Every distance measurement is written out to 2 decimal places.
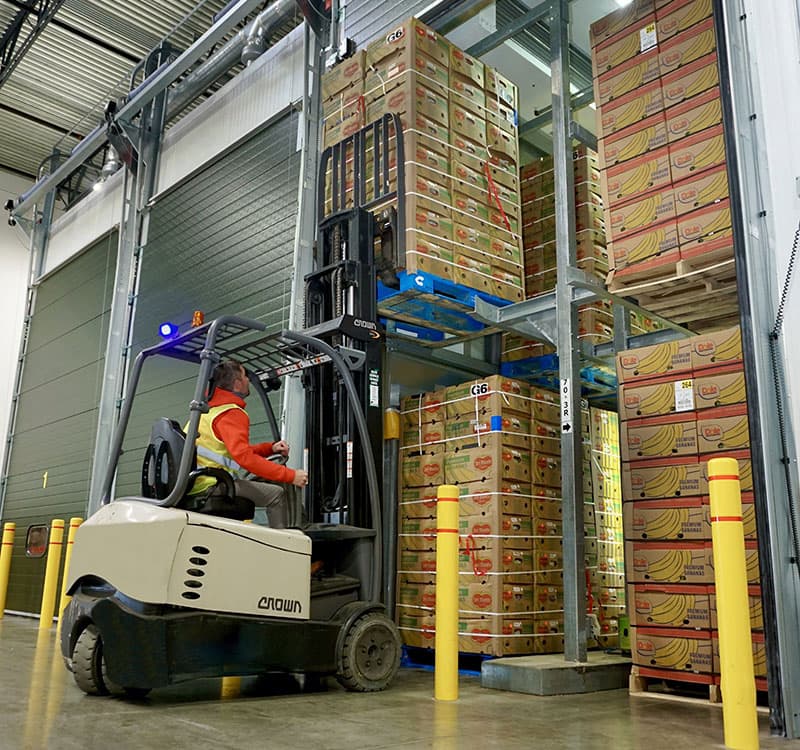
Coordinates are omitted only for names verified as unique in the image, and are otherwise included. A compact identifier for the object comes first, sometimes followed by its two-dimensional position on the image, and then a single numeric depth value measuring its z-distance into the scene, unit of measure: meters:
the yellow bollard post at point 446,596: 4.73
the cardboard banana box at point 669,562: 5.20
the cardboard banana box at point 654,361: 5.64
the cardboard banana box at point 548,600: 6.63
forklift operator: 4.63
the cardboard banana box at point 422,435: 7.11
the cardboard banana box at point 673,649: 5.05
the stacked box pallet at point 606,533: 7.38
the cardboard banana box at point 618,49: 6.01
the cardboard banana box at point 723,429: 5.19
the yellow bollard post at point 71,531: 9.56
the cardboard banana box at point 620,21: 6.01
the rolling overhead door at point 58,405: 12.55
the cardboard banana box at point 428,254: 6.51
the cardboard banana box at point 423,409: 7.15
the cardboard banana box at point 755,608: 4.77
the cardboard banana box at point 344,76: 7.64
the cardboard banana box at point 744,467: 5.00
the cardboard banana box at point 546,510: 6.80
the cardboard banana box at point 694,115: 5.44
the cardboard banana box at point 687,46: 5.58
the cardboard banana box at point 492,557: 6.39
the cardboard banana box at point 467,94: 7.40
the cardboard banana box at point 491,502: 6.48
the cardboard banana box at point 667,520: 5.29
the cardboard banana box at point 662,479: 5.39
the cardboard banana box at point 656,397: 5.55
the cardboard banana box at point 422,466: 7.03
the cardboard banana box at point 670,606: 5.15
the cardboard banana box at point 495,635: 6.24
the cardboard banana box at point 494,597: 6.33
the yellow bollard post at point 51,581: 9.94
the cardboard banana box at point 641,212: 5.55
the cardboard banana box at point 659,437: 5.48
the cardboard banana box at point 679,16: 5.65
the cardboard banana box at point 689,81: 5.52
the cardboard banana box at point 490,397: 6.69
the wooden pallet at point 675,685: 4.93
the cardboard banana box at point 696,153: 5.37
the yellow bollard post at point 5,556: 11.10
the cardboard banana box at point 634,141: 5.74
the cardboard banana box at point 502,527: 6.45
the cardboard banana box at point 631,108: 5.80
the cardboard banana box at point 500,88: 7.85
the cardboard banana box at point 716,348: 5.37
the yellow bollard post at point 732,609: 3.46
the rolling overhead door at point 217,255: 8.83
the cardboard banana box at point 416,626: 6.76
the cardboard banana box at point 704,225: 5.21
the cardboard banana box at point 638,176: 5.67
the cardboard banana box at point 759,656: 4.70
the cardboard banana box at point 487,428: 6.64
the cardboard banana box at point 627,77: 5.88
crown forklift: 4.17
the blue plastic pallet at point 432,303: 6.54
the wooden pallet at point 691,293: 5.36
